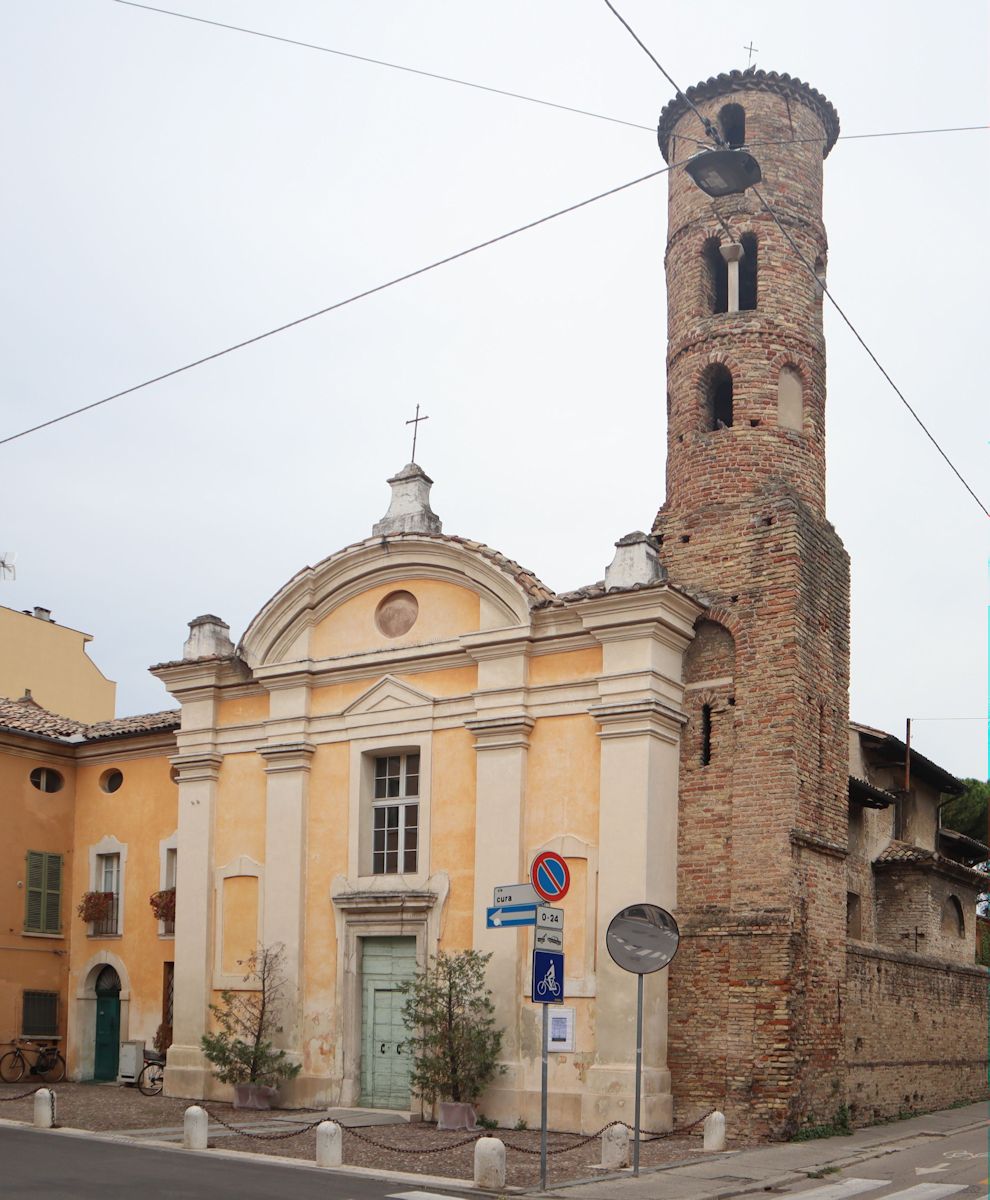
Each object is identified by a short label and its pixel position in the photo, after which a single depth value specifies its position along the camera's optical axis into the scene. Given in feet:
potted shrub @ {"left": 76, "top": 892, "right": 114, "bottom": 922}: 78.79
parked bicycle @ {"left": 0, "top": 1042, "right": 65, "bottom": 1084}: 75.77
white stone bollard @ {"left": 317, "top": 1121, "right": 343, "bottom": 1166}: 45.19
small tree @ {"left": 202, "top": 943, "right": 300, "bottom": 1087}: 64.69
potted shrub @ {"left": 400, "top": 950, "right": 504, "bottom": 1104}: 57.77
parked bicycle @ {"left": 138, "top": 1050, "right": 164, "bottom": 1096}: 70.78
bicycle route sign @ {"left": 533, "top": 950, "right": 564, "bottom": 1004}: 42.45
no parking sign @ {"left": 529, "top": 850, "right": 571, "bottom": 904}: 44.68
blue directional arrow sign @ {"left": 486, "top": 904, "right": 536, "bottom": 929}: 42.83
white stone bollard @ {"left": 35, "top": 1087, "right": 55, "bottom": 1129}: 54.19
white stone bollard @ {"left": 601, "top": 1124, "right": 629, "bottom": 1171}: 45.93
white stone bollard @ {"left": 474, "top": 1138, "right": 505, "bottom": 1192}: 41.37
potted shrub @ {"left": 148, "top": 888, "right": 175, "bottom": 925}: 74.79
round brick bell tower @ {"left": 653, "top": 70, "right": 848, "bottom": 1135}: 56.44
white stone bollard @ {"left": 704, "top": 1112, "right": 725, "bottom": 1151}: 50.70
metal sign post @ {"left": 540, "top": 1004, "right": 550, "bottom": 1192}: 41.27
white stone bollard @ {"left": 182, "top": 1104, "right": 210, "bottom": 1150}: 49.52
